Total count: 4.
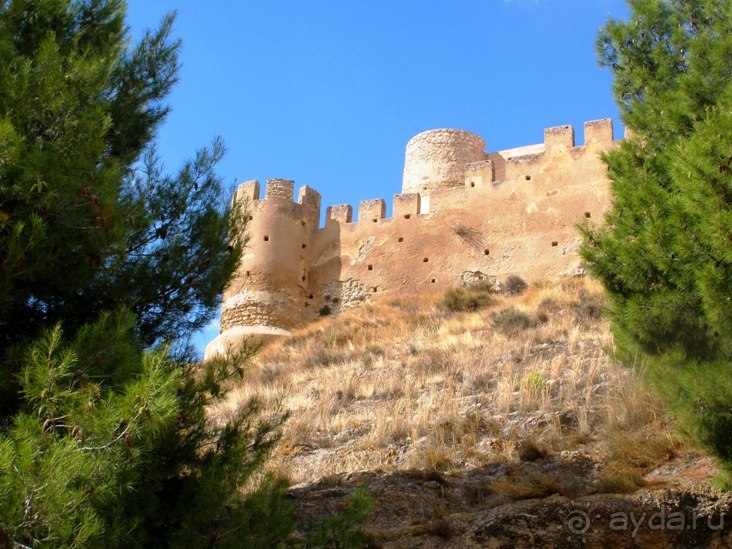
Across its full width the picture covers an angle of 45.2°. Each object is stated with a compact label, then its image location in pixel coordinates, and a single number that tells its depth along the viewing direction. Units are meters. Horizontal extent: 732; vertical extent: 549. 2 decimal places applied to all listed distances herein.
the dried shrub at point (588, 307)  13.27
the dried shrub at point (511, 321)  13.30
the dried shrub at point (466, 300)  17.34
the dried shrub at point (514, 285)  18.27
